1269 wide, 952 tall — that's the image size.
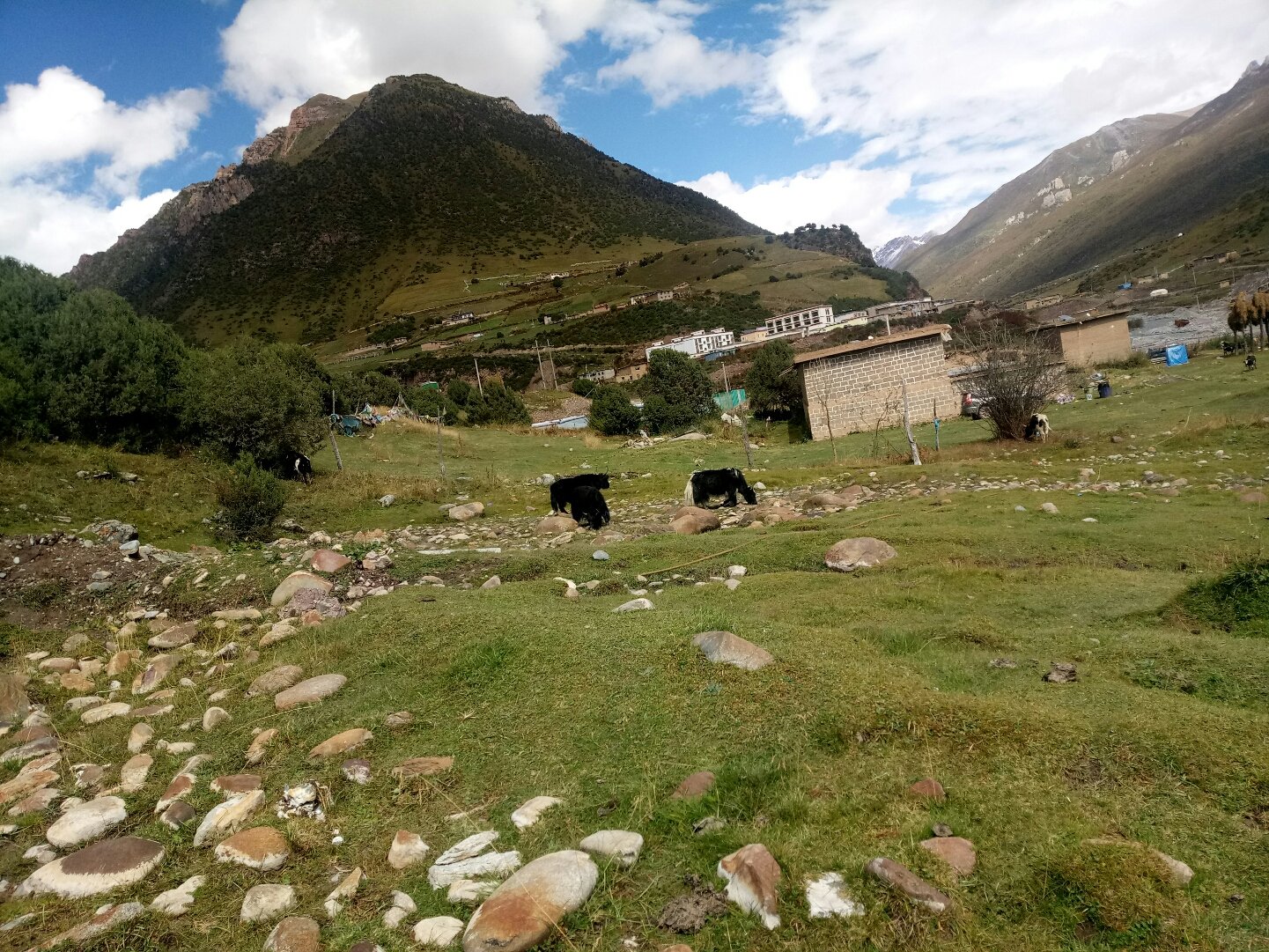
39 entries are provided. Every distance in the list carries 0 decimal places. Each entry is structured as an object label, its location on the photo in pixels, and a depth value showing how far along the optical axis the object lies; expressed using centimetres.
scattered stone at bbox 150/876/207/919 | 322
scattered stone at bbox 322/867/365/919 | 309
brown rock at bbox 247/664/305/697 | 577
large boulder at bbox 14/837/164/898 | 348
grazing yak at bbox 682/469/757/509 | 1562
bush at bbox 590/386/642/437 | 3878
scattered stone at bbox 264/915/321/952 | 285
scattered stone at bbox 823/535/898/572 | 905
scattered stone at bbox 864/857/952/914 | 262
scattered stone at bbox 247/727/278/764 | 459
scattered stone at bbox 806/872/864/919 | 266
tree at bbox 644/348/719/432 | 3975
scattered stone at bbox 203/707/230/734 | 531
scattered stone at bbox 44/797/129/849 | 405
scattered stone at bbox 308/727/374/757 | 448
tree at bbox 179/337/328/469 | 1958
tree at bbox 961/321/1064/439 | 2034
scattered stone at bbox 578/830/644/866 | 312
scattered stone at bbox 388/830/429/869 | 337
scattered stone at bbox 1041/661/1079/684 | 473
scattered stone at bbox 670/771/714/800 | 355
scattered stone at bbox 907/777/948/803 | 331
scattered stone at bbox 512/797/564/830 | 349
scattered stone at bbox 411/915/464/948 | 281
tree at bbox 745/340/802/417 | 4081
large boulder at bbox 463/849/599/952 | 269
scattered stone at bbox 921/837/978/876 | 283
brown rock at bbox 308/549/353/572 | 962
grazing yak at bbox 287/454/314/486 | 2058
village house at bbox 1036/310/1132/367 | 4103
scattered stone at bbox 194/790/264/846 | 380
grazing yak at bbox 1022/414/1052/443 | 1992
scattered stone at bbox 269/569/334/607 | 865
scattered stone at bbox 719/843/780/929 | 272
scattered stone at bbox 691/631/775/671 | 472
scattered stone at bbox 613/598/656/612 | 678
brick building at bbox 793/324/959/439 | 3123
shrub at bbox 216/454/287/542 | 1359
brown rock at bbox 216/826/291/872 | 349
